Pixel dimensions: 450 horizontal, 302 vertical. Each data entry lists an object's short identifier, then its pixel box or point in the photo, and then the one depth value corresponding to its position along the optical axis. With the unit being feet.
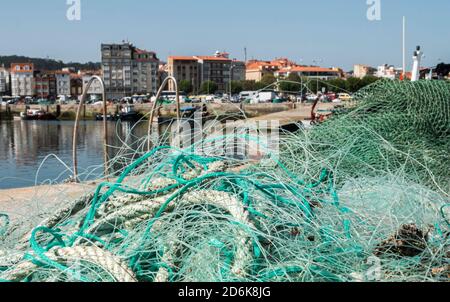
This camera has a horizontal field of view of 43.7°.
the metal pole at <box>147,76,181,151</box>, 26.14
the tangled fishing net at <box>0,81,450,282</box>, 7.95
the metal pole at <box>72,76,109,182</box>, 25.83
